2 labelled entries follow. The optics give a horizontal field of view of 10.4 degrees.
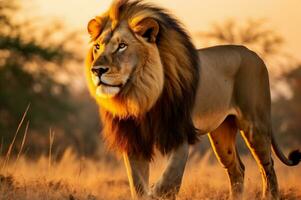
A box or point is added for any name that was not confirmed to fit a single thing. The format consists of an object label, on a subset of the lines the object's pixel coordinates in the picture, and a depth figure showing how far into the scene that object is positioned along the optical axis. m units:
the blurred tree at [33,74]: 39.44
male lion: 11.25
